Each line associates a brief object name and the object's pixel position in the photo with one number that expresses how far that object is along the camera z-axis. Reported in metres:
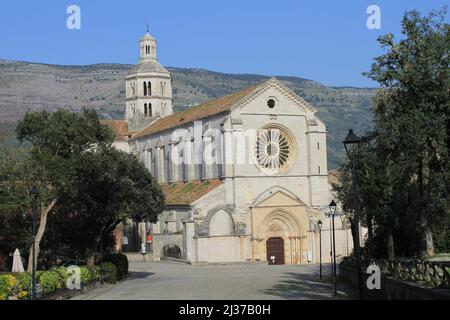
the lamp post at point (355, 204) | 25.44
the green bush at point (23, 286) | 28.86
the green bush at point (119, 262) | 46.12
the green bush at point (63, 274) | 33.66
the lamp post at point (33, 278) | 27.47
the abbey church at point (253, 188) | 65.50
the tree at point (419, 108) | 30.31
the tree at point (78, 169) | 38.66
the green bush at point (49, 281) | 31.06
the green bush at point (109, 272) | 43.22
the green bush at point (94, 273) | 39.73
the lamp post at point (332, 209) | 39.83
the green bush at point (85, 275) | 37.12
